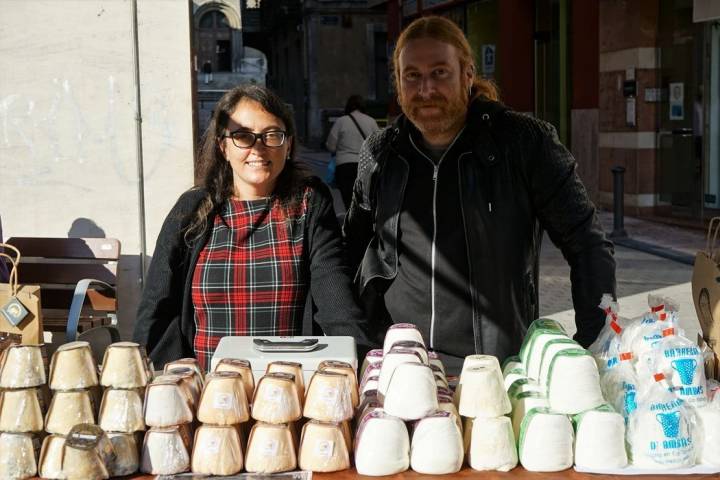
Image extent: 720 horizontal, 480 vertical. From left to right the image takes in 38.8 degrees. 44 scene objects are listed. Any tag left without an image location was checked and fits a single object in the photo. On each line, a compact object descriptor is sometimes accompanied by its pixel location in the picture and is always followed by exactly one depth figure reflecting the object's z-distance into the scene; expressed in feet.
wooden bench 18.90
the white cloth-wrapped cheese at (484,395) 8.25
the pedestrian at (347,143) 40.24
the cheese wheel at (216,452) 8.02
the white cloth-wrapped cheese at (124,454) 7.98
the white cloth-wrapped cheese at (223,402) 8.05
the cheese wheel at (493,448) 8.14
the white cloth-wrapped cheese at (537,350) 8.95
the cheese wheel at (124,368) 8.23
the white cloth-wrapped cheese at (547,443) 8.06
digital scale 8.87
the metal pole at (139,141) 18.54
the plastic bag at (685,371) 8.43
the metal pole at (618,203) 41.06
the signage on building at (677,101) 45.06
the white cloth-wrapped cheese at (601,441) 8.04
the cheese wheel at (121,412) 8.09
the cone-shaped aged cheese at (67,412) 8.05
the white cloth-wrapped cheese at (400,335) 9.25
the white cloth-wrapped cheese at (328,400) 8.12
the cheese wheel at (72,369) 8.16
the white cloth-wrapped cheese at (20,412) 8.07
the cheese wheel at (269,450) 8.00
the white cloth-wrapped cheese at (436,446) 7.97
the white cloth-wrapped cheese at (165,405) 8.07
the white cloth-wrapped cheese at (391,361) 8.45
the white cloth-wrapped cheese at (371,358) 9.30
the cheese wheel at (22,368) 8.16
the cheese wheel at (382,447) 7.97
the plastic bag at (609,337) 9.04
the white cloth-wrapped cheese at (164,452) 8.05
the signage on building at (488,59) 64.28
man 11.29
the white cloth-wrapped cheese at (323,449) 8.06
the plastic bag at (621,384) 8.39
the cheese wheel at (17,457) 7.99
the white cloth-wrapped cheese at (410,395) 8.03
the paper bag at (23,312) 10.39
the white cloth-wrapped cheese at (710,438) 8.22
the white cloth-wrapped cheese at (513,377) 9.04
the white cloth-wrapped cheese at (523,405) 8.36
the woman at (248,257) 11.16
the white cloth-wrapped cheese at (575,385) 8.15
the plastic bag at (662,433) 8.08
